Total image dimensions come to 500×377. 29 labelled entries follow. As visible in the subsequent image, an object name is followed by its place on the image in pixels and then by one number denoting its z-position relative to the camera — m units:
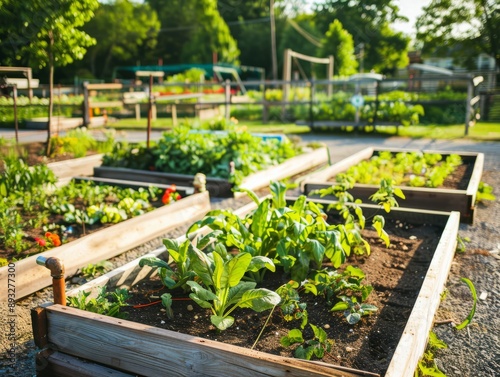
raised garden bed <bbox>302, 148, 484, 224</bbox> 4.93
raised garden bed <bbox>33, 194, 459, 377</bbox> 2.03
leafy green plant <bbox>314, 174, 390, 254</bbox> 3.41
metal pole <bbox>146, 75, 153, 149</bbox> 6.46
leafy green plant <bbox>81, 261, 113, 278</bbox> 3.80
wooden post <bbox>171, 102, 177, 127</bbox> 15.07
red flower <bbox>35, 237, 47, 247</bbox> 3.80
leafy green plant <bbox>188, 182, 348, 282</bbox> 3.03
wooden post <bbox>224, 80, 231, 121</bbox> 14.75
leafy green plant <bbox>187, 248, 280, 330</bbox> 2.45
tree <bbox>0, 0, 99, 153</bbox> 5.32
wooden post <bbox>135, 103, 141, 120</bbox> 17.30
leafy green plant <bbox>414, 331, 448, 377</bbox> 2.40
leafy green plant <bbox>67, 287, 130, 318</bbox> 2.65
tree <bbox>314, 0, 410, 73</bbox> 38.00
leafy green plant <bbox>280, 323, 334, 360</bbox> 2.28
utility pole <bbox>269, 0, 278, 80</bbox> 27.75
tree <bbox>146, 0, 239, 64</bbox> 36.12
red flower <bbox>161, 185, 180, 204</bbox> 5.05
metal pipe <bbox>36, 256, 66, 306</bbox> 2.49
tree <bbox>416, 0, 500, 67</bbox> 21.20
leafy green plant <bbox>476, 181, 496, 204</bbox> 5.60
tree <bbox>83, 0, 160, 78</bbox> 34.75
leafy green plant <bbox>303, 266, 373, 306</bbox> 2.84
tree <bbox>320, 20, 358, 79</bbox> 23.14
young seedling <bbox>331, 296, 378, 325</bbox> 2.58
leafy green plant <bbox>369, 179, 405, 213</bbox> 3.81
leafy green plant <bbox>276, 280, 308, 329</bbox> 2.63
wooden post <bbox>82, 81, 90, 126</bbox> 13.75
